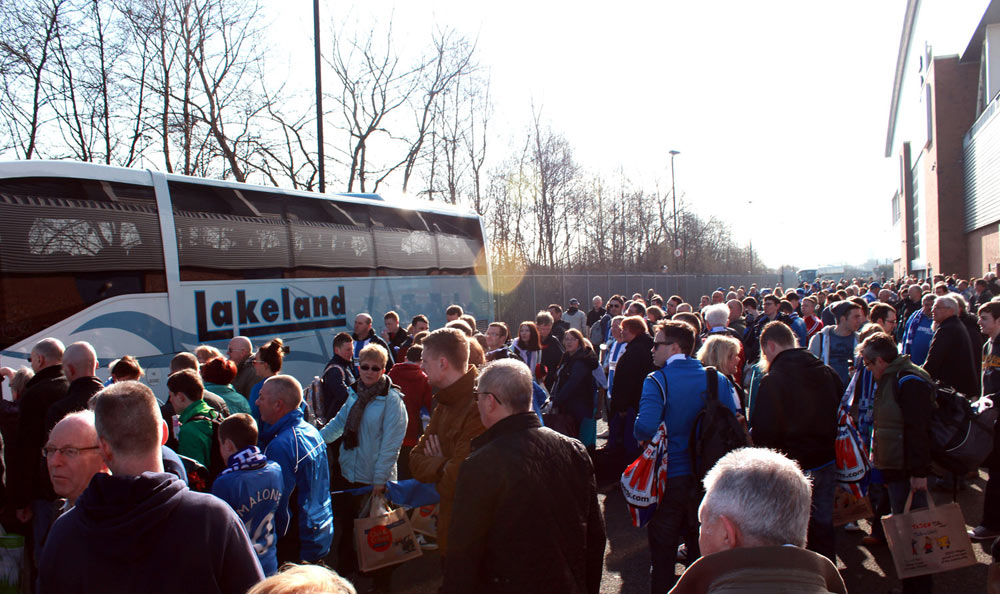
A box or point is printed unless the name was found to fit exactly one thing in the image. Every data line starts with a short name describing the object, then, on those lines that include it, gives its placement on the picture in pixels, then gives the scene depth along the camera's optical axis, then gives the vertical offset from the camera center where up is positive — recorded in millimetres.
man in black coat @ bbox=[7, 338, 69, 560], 4312 -1041
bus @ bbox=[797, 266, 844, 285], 68625 -1389
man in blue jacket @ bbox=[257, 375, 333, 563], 4070 -1131
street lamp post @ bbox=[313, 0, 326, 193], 15297 +4294
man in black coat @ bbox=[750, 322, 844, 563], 4375 -1056
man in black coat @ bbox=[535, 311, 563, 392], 9156 -993
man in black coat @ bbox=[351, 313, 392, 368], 9188 -635
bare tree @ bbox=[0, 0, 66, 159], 17750 +6946
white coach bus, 7633 +452
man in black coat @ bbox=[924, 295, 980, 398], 7082 -1059
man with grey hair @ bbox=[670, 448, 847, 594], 1815 -807
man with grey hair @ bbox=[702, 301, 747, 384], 7254 -574
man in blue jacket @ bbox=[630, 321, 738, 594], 4164 -1095
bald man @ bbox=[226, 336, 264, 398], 6793 -762
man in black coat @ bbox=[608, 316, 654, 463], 6809 -1014
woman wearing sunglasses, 4871 -1064
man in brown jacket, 3799 -773
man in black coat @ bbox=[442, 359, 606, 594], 2607 -980
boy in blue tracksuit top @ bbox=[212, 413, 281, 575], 3412 -1023
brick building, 31797 +5748
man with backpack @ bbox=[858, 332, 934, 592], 4379 -1154
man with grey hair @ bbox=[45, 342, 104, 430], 4269 -565
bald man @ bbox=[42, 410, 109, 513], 2707 -639
